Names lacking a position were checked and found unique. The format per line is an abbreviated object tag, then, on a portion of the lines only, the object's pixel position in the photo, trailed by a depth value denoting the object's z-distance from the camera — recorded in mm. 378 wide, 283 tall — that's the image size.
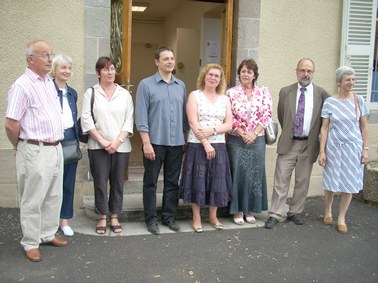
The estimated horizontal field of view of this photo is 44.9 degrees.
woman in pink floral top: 4906
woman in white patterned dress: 4941
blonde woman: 4707
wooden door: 5324
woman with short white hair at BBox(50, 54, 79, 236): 4332
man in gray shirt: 4594
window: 6414
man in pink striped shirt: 3809
